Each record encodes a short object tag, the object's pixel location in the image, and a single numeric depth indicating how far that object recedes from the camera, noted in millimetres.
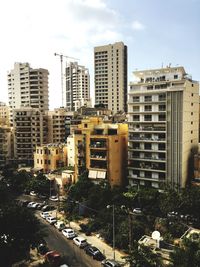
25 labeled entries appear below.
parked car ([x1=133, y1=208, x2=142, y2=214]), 49266
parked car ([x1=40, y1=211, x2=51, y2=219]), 51731
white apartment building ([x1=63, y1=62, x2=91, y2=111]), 170250
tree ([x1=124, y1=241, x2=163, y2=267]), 29172
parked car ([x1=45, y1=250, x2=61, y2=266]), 35531
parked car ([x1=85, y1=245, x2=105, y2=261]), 36750
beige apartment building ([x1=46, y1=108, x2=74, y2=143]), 95688
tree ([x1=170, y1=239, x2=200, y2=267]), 26594
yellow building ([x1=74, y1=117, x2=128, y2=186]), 57312
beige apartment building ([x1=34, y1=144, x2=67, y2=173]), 75125
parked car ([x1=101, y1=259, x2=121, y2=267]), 33928
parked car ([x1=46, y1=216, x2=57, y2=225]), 49250
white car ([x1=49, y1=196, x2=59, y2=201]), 61344
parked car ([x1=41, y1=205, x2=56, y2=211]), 55938
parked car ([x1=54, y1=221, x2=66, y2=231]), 46788
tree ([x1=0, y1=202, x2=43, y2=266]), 32875
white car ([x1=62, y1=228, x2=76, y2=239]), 43375
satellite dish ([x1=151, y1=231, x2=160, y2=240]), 36219
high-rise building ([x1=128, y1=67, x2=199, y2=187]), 52281
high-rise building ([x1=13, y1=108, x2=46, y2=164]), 91875
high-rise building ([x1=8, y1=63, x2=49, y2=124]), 110812
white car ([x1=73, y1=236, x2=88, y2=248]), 40341
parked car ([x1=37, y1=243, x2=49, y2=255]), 38406
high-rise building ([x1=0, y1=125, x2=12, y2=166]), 92500
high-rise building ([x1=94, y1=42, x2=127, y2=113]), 143075
